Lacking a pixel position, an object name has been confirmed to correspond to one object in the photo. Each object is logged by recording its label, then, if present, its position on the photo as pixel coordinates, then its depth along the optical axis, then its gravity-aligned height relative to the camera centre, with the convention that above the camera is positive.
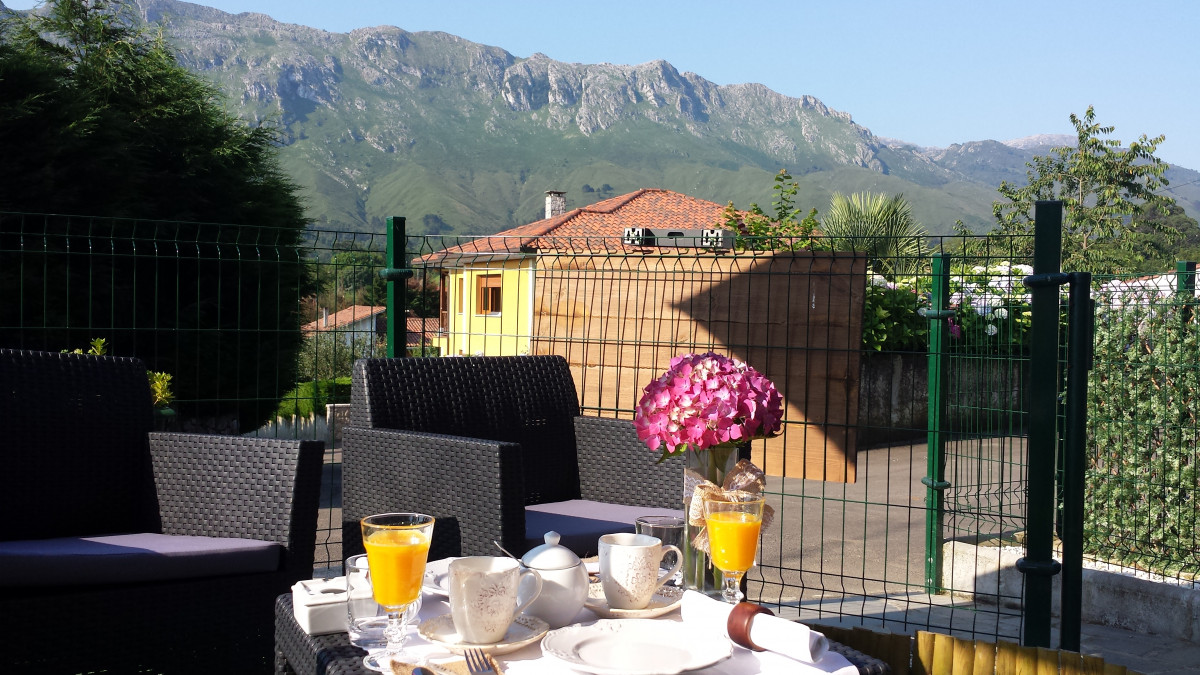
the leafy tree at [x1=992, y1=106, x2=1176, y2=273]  28.49 +4.89
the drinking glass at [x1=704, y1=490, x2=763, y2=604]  1.55 -0.33
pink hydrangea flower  1.67 -0.13
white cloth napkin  1.32 -0.44
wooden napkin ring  1.37 -0.43
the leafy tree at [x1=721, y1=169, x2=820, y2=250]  9.66 +1.32
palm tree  14.17 +1.94
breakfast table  1.33 -0.48
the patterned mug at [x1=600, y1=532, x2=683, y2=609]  1.56 -0.41
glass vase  1.71 -0.39
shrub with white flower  3.46 +0.15
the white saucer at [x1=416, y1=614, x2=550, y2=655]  1.36 -0.47
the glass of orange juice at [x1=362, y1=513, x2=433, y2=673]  1.33 -0.35
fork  1.30 -0.47
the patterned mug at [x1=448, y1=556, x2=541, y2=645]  1.33 -0.39
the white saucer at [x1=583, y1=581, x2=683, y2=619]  1.57 -0.48
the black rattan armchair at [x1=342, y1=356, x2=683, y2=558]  2.45 -0.39
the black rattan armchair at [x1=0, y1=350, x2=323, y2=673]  2.20 -0.57
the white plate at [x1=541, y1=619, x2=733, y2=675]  1.29 -0.47
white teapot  1.47 -0.41
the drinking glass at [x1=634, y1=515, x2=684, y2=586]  1.66 -0.36
